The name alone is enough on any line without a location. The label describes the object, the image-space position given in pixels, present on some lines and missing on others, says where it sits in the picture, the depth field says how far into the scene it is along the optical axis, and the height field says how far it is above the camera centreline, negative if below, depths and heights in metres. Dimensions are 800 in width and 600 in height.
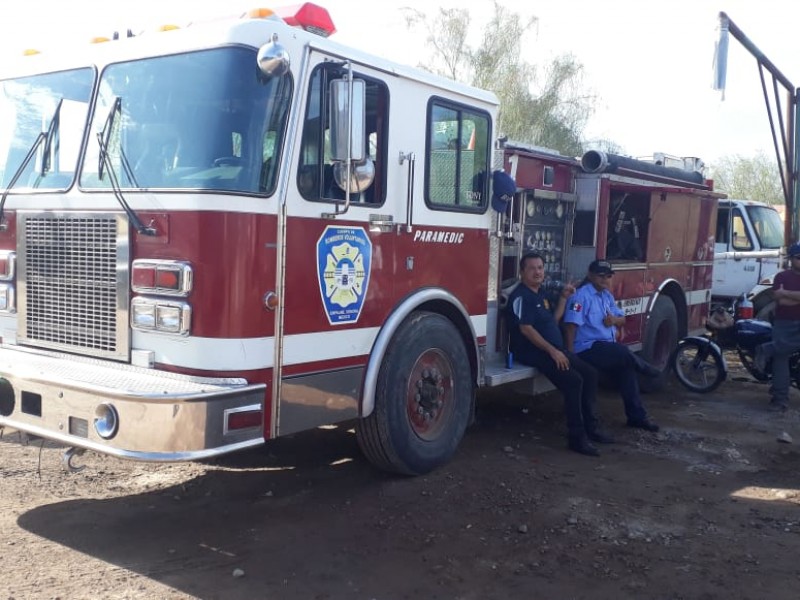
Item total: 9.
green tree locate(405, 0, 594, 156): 25.80 +4.53
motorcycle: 8.66 -1.29
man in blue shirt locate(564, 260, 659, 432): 6.96 -0.94
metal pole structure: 10.33 +1.13
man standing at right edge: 7.80 -0.88
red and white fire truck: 4.05 -0.17
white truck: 12.48 -0.27
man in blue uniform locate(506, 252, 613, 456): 6.32 -0.99
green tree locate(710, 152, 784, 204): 33.44 +2.17
